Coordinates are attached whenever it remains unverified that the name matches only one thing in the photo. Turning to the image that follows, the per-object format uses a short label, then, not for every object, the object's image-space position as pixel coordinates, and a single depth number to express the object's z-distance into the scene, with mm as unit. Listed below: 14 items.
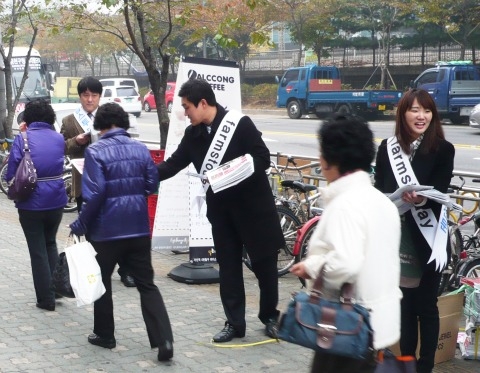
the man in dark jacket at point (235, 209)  6023
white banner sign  8148
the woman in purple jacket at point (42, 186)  6797
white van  44772
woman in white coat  3391
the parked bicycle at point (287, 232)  8508
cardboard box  5676
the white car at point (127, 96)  40938
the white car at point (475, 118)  25036
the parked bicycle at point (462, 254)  6992
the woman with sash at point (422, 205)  4922
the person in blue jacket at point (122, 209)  5605
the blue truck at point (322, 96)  31797
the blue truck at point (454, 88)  29547
